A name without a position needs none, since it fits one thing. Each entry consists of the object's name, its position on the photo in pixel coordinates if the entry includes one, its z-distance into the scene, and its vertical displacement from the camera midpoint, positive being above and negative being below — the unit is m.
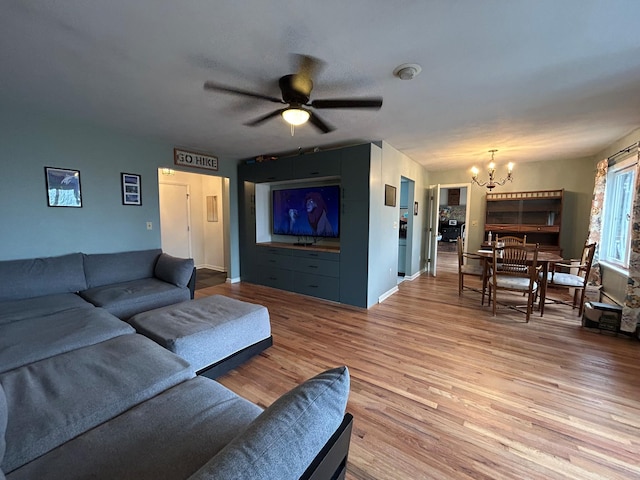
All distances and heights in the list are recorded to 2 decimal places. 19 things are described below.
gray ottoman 1.88 -0.86
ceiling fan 1.84 +0.91
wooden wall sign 3.96 +0.91
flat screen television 4.09 +0.11
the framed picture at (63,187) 2.92 +0.33
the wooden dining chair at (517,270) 3.23 -0.65
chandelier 5.33 +0.80
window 3.53 +0.09
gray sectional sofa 0.66 -0.81
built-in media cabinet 3.63 -0.29
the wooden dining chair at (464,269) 4.15 -0.82
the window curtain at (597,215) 3.98 +0.08
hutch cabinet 5.06 +0.07
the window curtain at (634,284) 2.73 -0.67
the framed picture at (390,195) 3.95 +0.36
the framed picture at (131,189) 3.49 +0.38
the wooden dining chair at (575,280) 3.37 -0.82
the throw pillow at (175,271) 3.15 -0.66
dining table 3.32 -0.61
